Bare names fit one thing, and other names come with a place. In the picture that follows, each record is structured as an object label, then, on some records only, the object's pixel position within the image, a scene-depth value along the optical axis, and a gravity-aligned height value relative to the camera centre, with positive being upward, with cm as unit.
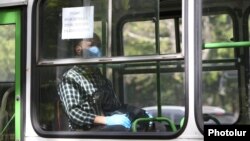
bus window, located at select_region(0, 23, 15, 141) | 760 +6
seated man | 728 -5
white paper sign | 734 +44
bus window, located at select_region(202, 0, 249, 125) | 755 +16
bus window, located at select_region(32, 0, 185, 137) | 723 +20
